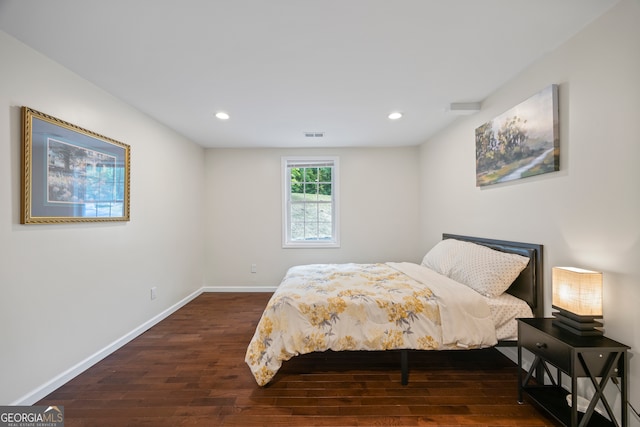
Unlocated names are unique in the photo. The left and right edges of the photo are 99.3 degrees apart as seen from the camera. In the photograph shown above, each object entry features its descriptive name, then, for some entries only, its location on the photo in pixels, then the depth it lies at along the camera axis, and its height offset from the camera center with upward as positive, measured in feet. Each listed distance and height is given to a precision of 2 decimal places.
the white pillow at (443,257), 9.04 -1.57
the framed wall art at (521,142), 6.29 +1.90
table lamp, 5.09 -1.68
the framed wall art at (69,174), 6.04 +1.03
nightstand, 4.64 -2.67
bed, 6.67 -2.63
